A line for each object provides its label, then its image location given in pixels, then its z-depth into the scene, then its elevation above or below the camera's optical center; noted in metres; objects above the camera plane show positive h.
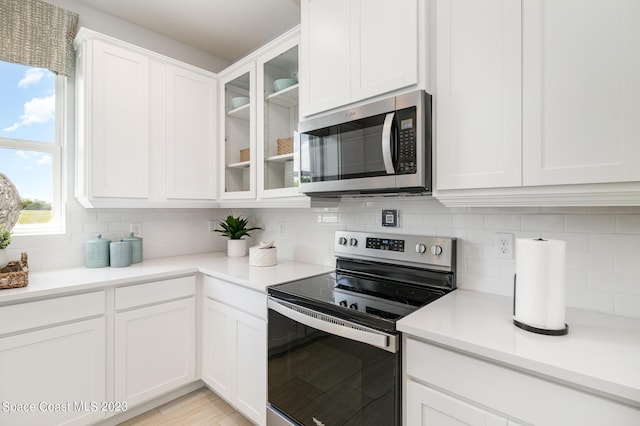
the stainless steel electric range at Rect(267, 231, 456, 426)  1.16 -0.50
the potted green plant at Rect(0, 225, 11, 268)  1.64 -0.18
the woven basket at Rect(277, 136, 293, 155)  2.09 +0.44
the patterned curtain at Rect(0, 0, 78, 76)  1.90 +1.12
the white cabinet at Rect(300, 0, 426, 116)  1.35 +0.78
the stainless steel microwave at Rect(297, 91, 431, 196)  1.32 +0.29
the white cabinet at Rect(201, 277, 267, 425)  1.69 -0.82
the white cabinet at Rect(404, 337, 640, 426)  0.79 -0.54
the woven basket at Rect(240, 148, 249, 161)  2.39 +0.44
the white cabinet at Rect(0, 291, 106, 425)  1.50 -0.78
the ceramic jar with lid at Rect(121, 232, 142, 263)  2.26 -0.28
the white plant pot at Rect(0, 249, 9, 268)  1.64 -0.26
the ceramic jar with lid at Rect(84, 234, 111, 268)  2.08 -0.30
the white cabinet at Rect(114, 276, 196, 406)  1.84 -0.82
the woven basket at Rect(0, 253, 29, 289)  1.55 -0.33
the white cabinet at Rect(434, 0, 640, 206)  0.93 +0.37
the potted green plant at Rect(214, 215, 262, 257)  2.62 -0.21
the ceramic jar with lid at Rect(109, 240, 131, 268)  2.10 -0.30
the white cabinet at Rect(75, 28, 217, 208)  1.98 +0.59
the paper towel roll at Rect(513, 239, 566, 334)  0.99 -0.24
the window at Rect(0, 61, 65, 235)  2.01 +0.46
